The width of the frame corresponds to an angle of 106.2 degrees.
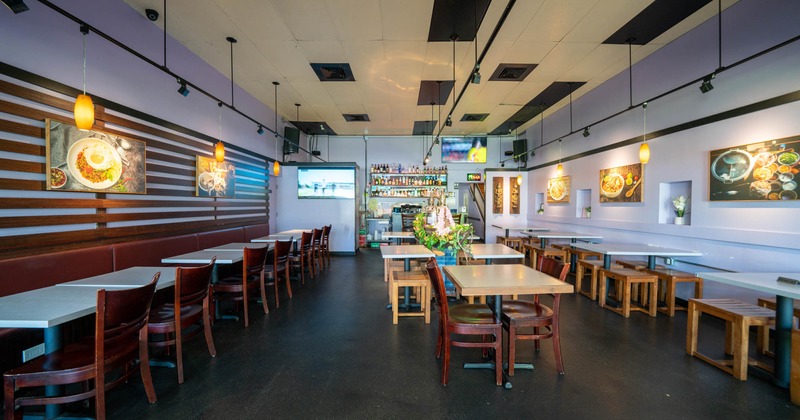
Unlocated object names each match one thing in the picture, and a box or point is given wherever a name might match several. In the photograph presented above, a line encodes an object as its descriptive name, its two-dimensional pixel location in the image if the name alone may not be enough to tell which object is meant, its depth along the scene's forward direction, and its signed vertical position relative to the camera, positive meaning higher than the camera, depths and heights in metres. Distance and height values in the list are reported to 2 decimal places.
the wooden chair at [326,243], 7.30 -0.95
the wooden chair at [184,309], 2.48 -0.97
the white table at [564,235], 6.30 -0.61
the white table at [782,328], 2.46 -1.00
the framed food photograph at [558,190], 7.79 +0.45
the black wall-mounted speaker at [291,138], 8.66 +1.93
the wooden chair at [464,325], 2.48 -1.00
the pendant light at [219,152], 4.56 +0.80
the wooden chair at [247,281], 3.70 -1.00
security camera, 3.88 +2.47
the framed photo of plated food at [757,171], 3.30 +0.44
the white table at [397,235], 5.84 -0.60
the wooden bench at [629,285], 4.08 -1.07
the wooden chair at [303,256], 5.72 -1.01
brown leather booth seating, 2.33 -0.64
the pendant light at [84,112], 2.36 +0.73
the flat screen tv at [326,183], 8.71 +0.64
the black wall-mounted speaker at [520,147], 9.75 +1.92
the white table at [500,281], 2.37 -0.64
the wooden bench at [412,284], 3.76 -0.98
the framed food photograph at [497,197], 9.95 +0.30
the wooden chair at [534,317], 2.58 -0.98
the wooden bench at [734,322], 2.59 -1.05
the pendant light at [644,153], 4.41 +0.80
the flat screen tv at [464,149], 10.42 +1.97
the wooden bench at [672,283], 4.06 -1.04
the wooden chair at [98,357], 1.71 -0.98
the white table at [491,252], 3.69 -0.60
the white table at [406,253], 3.91 -0.63
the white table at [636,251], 4.15 -0.63
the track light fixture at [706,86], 3.55 +1.46
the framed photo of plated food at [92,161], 3.02 +0.48
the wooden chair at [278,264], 4.44 -0.92
